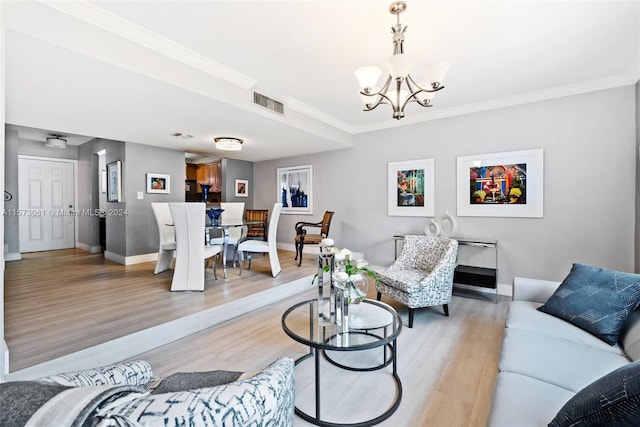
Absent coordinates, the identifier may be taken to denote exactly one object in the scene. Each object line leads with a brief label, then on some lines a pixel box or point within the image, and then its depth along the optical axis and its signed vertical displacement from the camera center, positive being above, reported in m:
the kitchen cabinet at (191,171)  7.39 +1.00
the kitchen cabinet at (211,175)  6.62 +0.84
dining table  3.81 -0.24
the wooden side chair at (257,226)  5.67 -0.35
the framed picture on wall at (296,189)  5.82 +0.44
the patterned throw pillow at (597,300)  1.69 -0.60
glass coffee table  1.59 -0.79
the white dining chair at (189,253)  3.30 -0.52
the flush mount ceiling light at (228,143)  4.34 +1.02
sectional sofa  0.74 -0.77
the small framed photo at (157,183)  5.09 +0.48
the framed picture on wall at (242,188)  6.56 +0.51
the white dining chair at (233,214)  5.30 -0.09
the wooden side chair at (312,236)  4.75 -0.47
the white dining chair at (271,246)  3.94 -0.54
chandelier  1.94 +0.99
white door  5.72 +0.11
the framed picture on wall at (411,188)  4.28 +0.34
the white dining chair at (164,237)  4.09 -0.42
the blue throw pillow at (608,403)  0.65 -0.49
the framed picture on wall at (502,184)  3.49 +0.33
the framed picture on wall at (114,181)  4.88 +0.50
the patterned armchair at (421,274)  2.78 -0.72
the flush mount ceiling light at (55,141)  5.47 +1.33
